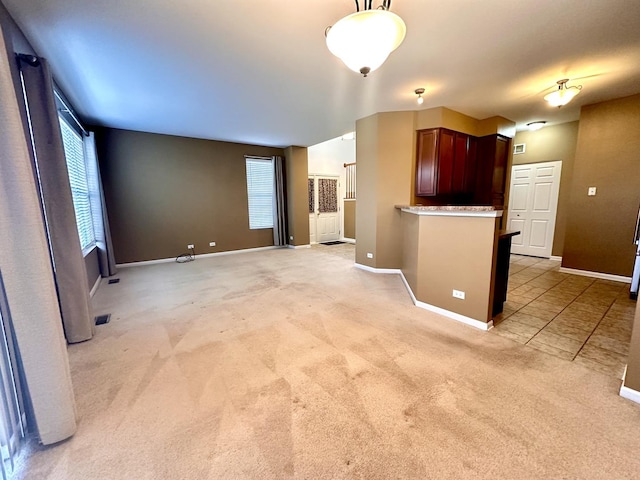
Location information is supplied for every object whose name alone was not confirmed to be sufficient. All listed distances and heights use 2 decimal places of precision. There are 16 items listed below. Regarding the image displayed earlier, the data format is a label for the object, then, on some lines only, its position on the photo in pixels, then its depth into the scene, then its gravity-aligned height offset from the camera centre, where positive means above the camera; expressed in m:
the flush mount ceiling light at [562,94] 3.23 +1.25
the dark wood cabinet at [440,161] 4.11 +0.57
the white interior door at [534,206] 5.39 -0.24
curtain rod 2.99 +1.16
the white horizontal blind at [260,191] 6.48 +0.23
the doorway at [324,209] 7.77 -0.30
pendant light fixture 1.49 +0.96
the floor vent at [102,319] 2.80 -1.27
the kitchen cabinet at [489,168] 4.64 +0.50
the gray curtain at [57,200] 2.08 +0.03
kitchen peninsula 2.46 -0.66
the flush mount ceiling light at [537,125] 4.96 +1.34
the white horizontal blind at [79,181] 3.45 +0.32
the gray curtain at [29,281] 1.18 -0.36
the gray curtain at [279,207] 6.68 -0.19
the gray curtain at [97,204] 4.28 -0.02
